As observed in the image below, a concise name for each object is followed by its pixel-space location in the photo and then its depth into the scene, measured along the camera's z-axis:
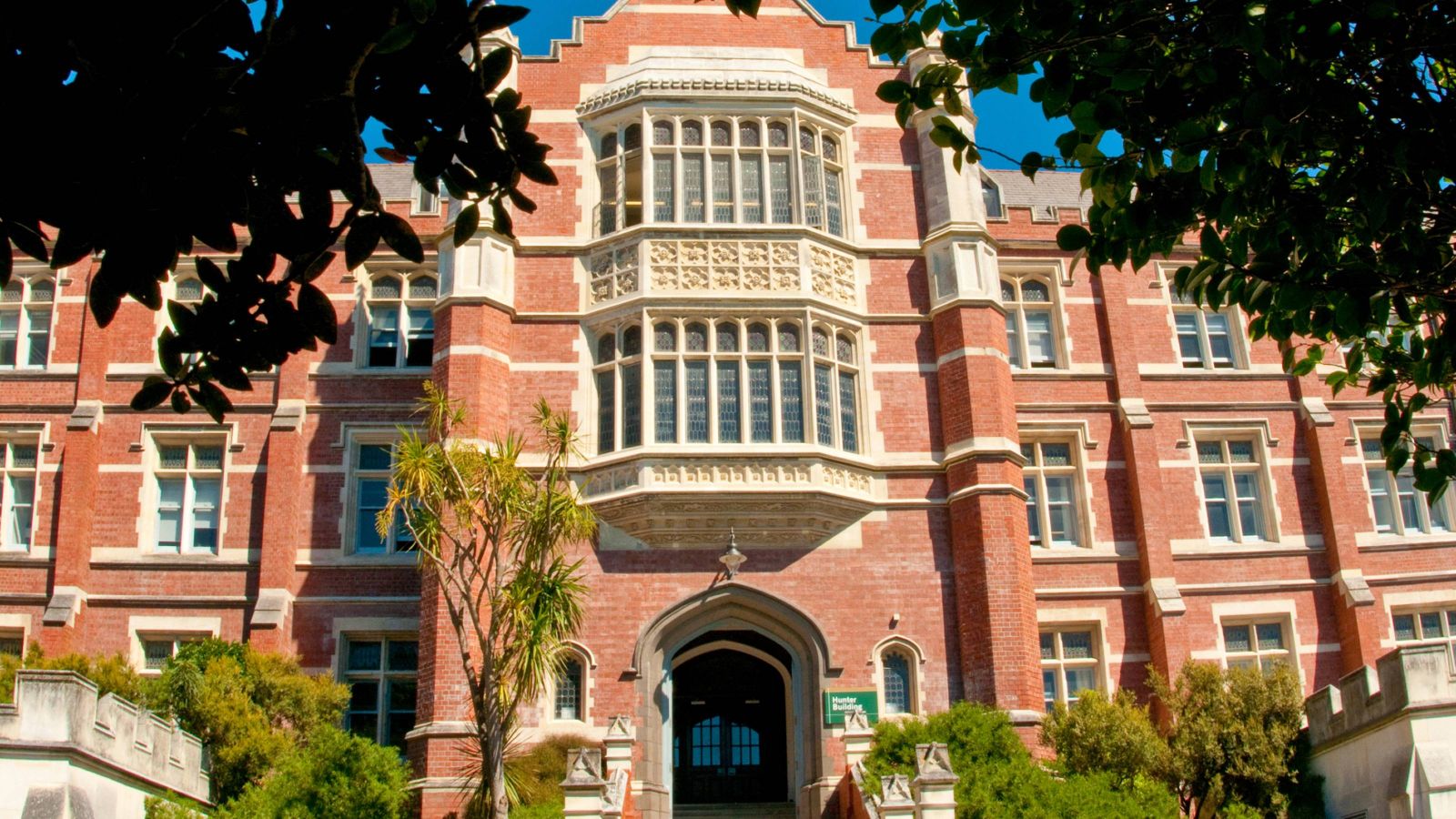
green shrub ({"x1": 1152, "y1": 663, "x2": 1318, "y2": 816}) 21.28
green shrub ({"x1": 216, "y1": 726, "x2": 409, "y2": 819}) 18.89
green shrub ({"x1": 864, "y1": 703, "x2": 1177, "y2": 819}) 17.61
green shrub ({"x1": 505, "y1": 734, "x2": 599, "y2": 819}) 19.45
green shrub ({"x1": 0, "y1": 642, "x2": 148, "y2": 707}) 20.61
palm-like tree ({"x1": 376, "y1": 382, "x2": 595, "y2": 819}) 16.81
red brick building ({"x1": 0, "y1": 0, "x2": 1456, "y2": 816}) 22.53
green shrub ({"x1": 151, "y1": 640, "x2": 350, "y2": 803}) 20.77
